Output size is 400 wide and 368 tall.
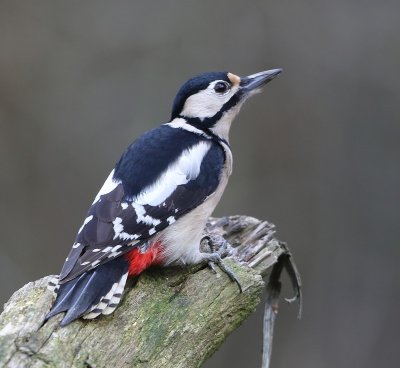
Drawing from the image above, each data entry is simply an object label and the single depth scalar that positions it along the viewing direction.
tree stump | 6.16
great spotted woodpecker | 6.81
